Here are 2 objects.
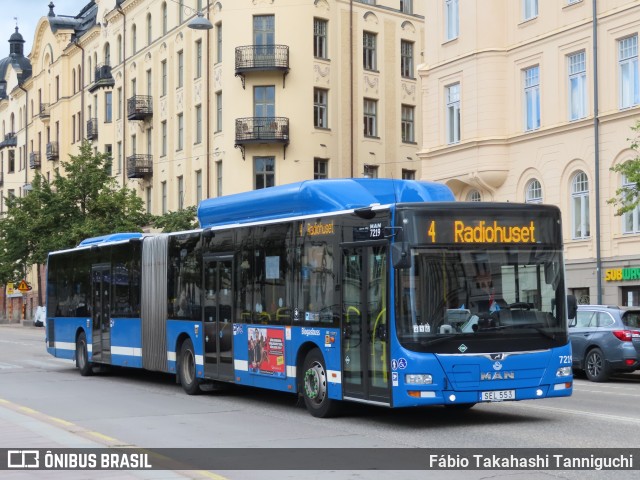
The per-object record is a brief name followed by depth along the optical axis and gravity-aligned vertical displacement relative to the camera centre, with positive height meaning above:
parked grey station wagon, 23.17 -1.14
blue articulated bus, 13.61 -0.12
